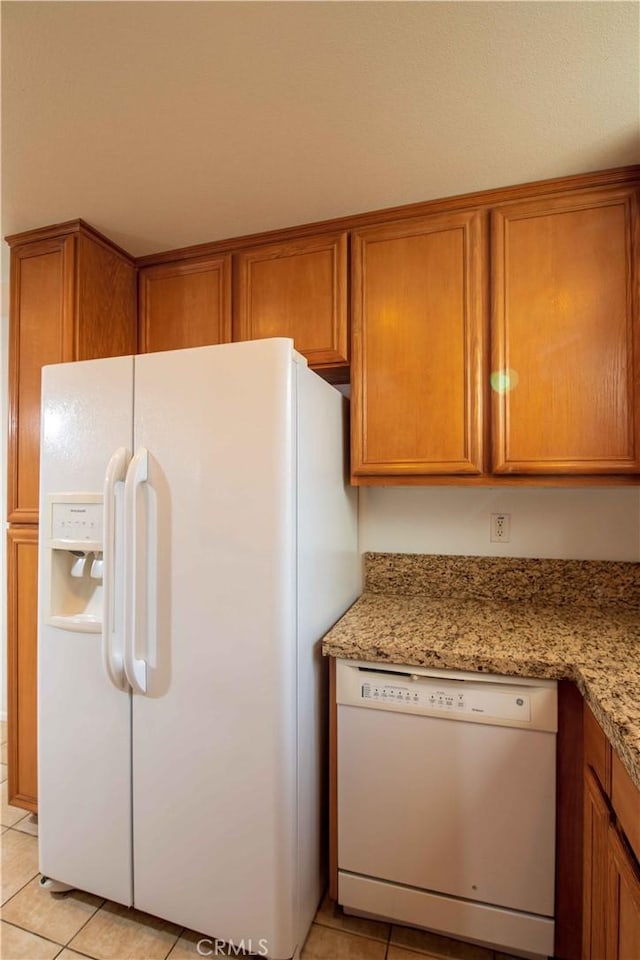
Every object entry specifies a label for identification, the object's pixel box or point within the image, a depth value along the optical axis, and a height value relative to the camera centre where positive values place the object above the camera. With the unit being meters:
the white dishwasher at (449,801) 1.23 -0.91
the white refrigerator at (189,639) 1.21 -0.45
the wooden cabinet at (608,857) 0.85 -0.79
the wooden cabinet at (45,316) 1.74 +0.67
